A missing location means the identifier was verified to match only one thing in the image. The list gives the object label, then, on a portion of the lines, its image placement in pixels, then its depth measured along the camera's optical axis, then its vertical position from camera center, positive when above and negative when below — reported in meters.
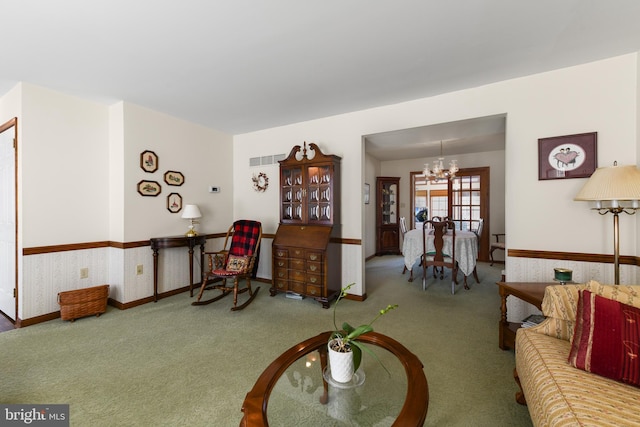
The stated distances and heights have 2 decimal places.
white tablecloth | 3.97 -0.57
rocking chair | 3.34 -0.62
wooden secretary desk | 3.38 -0.24
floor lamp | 1.83 +0.13
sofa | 1.05 -0.75
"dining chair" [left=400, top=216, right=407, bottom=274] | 5.08 -0.33
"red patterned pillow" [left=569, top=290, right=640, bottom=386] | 1.20 -0.61
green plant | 1.30 -0.65
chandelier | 4.93 +0.71
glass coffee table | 1.07 -0.82
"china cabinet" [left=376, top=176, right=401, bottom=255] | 6.89 -0.14
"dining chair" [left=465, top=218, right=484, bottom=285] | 4.32 -0.38
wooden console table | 3.42 -0.42
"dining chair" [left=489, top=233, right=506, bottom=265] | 5.18 -0.67
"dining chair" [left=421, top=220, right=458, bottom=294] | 3.93 -0.62
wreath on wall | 4.34 +0.48
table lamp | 3.67 -0.02
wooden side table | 2.08 -0.66
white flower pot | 1.29 -0.73
